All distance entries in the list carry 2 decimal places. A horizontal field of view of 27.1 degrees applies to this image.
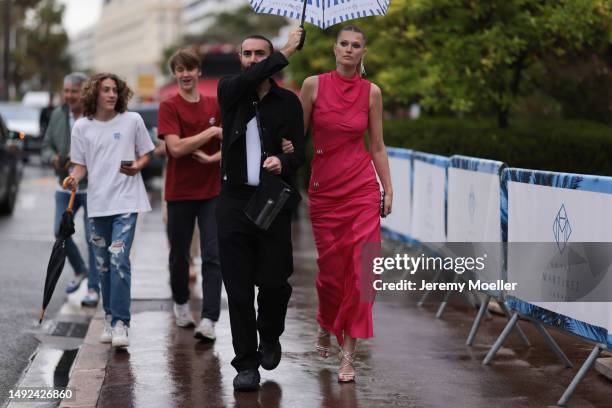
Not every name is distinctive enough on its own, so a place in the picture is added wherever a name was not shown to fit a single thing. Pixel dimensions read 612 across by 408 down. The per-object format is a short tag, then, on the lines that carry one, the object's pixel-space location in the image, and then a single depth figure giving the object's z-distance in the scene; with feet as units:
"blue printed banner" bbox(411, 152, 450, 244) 34.30
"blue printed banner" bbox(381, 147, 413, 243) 40.16
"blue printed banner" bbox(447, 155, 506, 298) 27.32
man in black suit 22.45
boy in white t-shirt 27.14
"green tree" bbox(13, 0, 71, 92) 277.44
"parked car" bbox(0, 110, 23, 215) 60.39
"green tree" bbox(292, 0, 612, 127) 41.27
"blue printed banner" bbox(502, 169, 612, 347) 21.18
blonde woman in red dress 23.57
